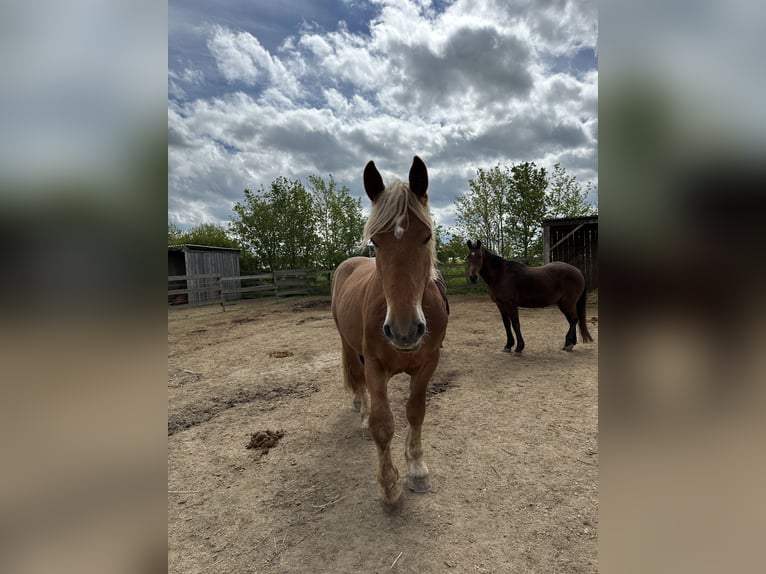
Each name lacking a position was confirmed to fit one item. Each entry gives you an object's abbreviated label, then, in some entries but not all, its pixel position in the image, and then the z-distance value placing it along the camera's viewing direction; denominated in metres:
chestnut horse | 1.88
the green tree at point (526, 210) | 15.71
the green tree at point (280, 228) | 19.67
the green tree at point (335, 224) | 19.16
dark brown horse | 5.84
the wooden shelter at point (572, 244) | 12.14
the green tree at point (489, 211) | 16.36
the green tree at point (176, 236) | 22.27
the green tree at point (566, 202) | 16.42
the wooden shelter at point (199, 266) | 15.49
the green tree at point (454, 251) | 16.28
